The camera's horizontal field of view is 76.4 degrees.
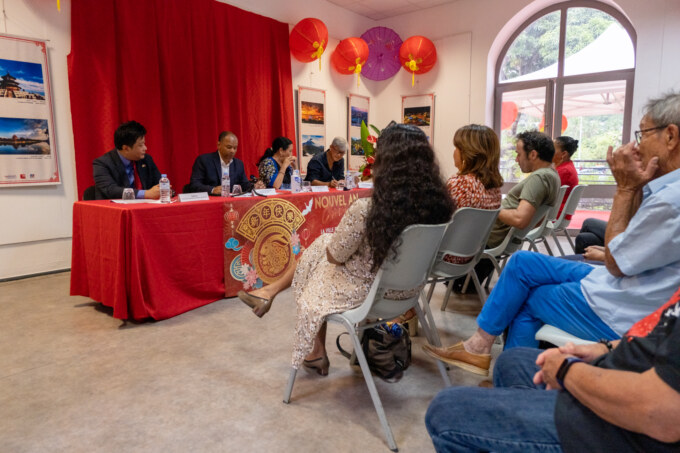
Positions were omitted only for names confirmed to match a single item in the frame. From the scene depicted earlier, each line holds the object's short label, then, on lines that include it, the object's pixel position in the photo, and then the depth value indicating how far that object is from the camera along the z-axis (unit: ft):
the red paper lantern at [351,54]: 19.01
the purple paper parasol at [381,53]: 20.71
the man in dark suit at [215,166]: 12.80
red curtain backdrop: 12.91
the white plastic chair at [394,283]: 5.08
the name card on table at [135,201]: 9.36
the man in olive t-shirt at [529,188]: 8.36
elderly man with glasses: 3.76
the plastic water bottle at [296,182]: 12.01
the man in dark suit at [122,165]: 10.33
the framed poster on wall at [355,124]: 22.11
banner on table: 10.13
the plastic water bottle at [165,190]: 9.30
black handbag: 6.54
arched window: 18.15
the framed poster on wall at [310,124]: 19.66
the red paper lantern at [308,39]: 17.33
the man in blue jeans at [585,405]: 2.12
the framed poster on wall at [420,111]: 22.07
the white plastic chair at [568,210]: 12.18
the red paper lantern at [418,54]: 19.62
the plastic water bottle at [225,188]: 11.00
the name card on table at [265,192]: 10.93
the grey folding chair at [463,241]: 6.63
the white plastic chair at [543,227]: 10.11
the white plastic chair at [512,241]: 8.67
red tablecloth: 8.36
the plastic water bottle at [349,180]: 14.02
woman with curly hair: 5.11
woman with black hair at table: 14.82
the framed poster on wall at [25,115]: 11.65
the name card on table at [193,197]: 9.59
